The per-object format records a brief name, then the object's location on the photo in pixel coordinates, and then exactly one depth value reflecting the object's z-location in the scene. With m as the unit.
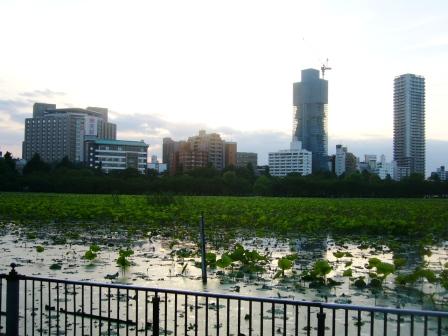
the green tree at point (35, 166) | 91.96
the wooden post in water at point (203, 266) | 10.23
